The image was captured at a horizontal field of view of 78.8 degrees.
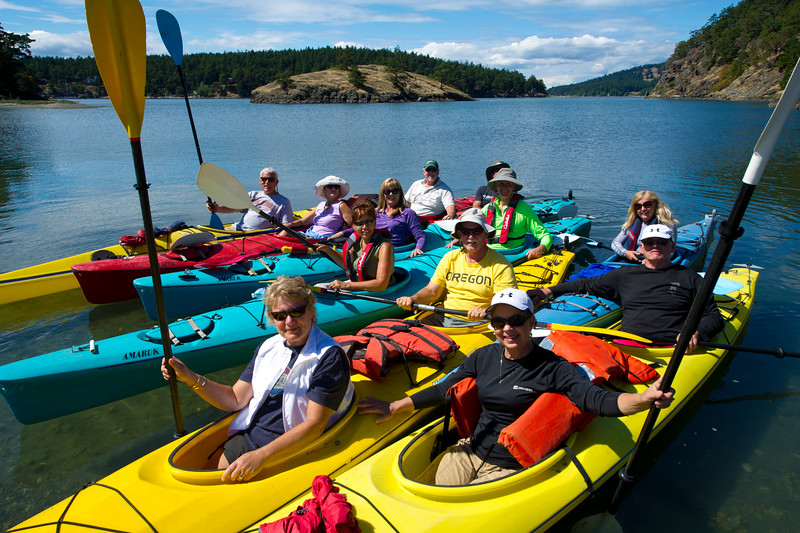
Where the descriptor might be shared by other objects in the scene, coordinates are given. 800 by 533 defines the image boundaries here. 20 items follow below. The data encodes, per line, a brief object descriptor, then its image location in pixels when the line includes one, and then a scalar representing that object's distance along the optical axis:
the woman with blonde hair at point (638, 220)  6.02
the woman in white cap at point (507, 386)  2.79
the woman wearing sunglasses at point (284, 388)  2.80
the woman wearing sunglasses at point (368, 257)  5.08
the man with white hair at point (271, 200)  7.62
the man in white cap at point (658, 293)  4.34
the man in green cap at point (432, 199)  8.66
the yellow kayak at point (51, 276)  7.14
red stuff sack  2.34
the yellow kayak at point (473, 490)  2.71
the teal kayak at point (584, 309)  5.44
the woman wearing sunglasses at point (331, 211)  7.48
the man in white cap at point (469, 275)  4.32
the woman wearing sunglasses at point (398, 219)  7.00
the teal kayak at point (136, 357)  4.34
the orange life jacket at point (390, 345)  3.86
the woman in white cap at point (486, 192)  8.27
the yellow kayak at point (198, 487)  2.60
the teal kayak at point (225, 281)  6.20
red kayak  6.69
